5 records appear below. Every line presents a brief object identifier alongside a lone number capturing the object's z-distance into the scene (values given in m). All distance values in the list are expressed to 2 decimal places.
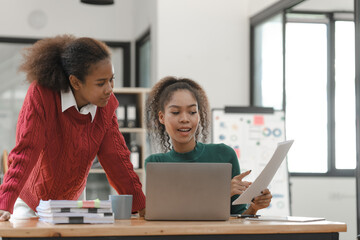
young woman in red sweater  2.16
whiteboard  4.75
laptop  1.98
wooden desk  1.75
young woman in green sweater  2.38
